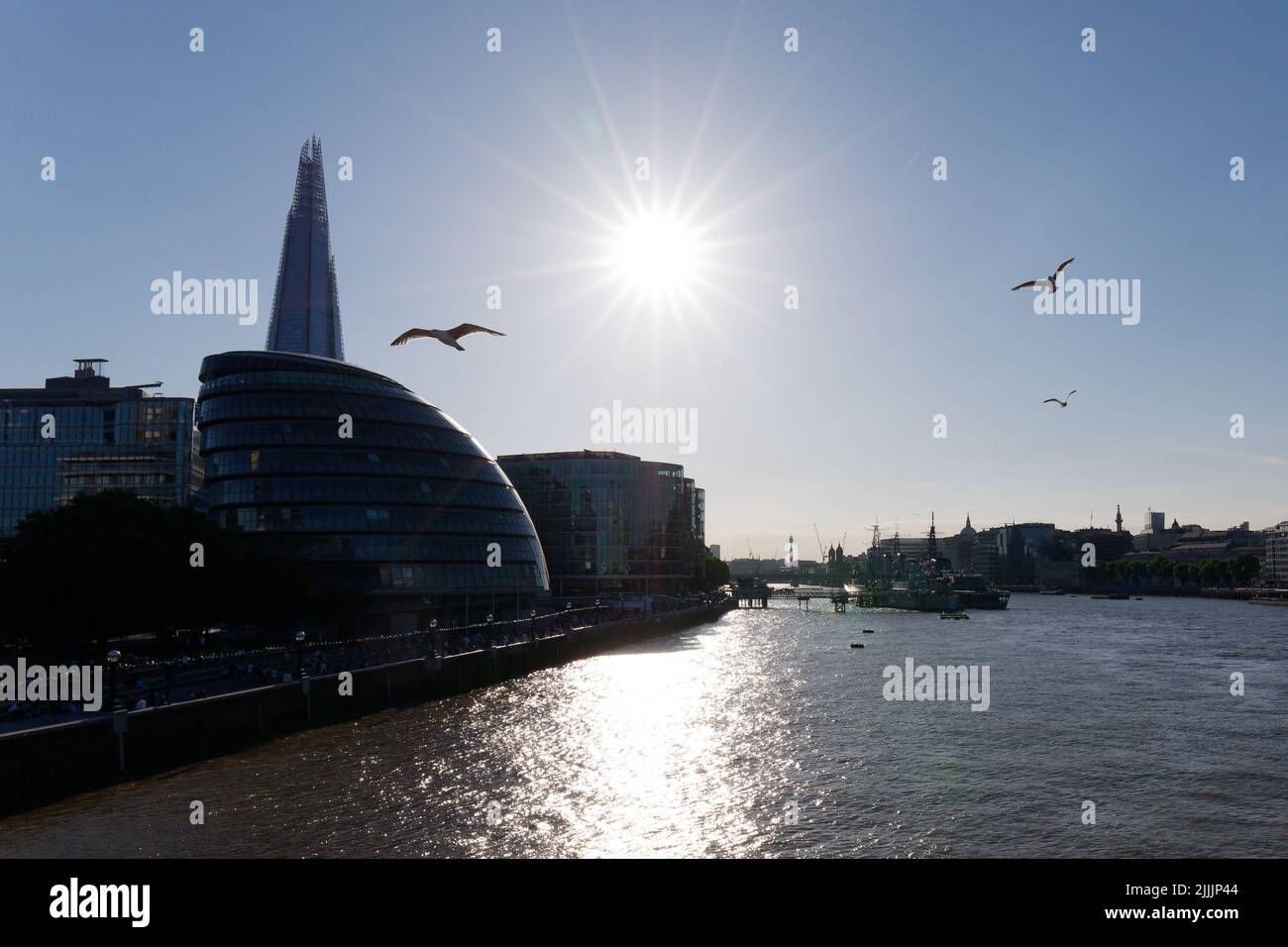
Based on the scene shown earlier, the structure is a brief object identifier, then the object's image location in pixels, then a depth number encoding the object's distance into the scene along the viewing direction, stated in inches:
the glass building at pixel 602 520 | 6953.7
